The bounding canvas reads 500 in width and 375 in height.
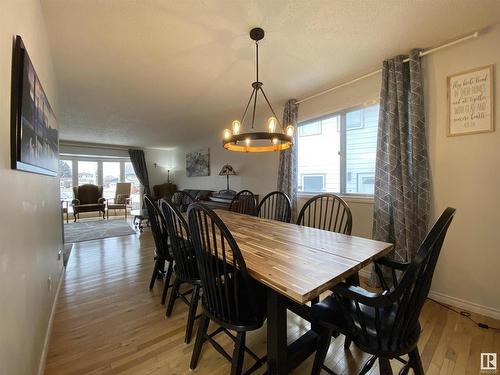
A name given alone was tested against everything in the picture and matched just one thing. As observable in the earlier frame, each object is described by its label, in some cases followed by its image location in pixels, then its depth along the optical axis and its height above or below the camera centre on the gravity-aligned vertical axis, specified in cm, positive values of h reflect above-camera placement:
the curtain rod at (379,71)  185 +123
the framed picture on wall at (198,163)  600 +63
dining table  94 -41
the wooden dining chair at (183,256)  158 -54
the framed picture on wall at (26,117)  96 +35
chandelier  170 +39
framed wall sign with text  181 +70
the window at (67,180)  679 +16
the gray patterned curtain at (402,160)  207 +23
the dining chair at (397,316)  85 -57
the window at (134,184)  782 +3
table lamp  475 +29
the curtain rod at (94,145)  620 +119
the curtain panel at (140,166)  717 +62
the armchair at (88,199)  607 -41
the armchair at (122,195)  689 -32
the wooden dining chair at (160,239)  205 -53
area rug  442 -103
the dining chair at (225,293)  111 -59
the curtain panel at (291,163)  328 +32
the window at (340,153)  262 +42
